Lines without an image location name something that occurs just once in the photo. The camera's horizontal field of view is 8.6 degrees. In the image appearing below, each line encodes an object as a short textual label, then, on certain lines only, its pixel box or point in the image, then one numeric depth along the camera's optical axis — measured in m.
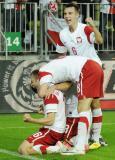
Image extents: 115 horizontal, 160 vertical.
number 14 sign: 18.56
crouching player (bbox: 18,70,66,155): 10.42
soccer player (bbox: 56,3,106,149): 11.38
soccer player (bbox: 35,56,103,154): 10.45
